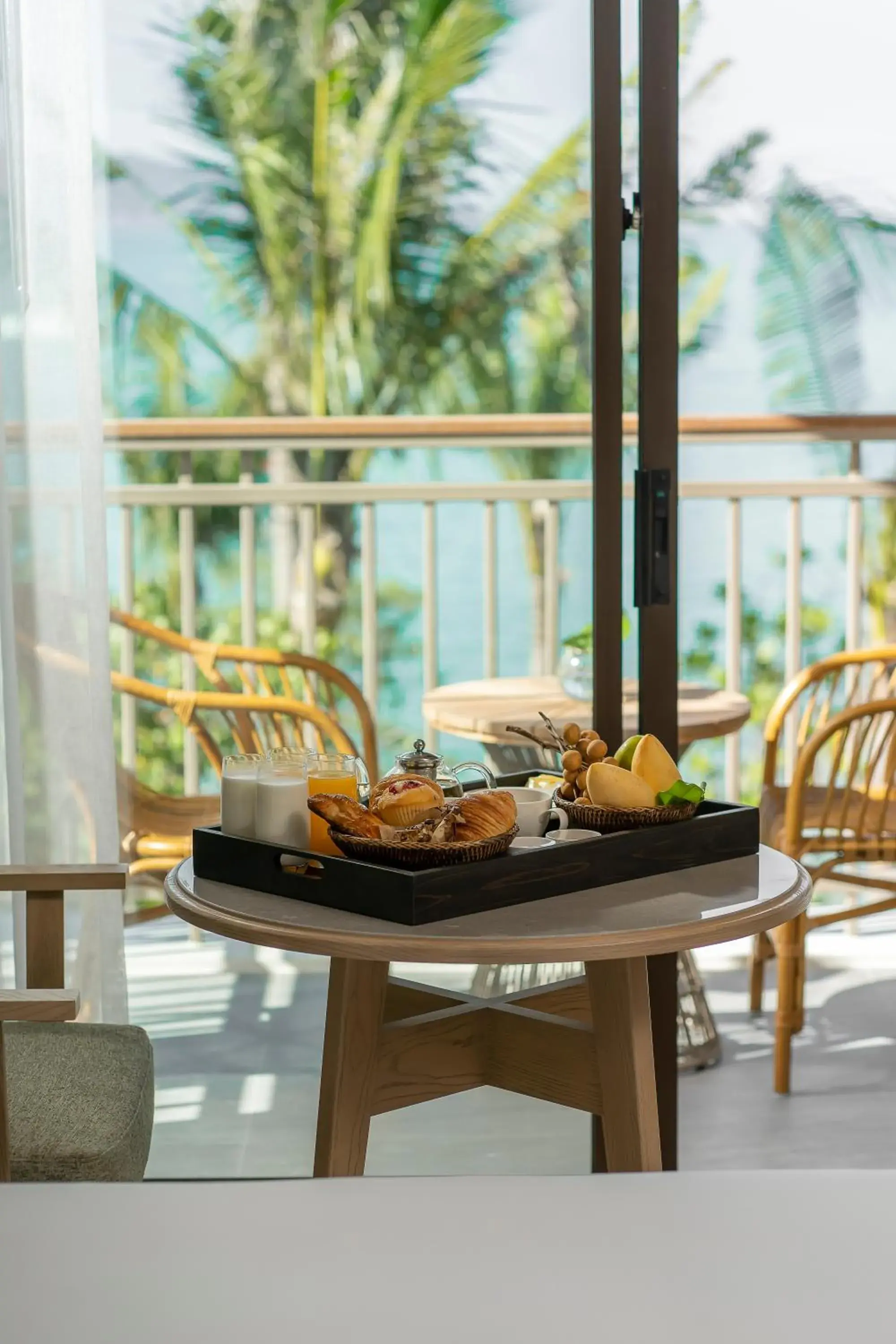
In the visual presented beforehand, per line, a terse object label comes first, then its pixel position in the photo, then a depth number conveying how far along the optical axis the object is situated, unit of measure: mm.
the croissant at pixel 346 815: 2923
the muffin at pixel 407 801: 2950
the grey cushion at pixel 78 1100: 2943
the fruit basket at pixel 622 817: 3025
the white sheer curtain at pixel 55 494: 3483
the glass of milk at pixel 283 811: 2968
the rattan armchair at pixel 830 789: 3729
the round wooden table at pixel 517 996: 2782
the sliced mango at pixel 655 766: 3089
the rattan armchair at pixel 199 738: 3629
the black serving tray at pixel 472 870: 2836
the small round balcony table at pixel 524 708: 3645
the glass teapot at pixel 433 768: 3061
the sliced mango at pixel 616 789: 3039
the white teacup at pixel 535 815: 3045
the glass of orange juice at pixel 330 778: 2976
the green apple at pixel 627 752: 3130
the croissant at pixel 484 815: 2902
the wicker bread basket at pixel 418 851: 2864
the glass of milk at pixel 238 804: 3003
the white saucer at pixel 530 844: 2967
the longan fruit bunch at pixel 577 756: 3134
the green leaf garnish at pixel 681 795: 3045
